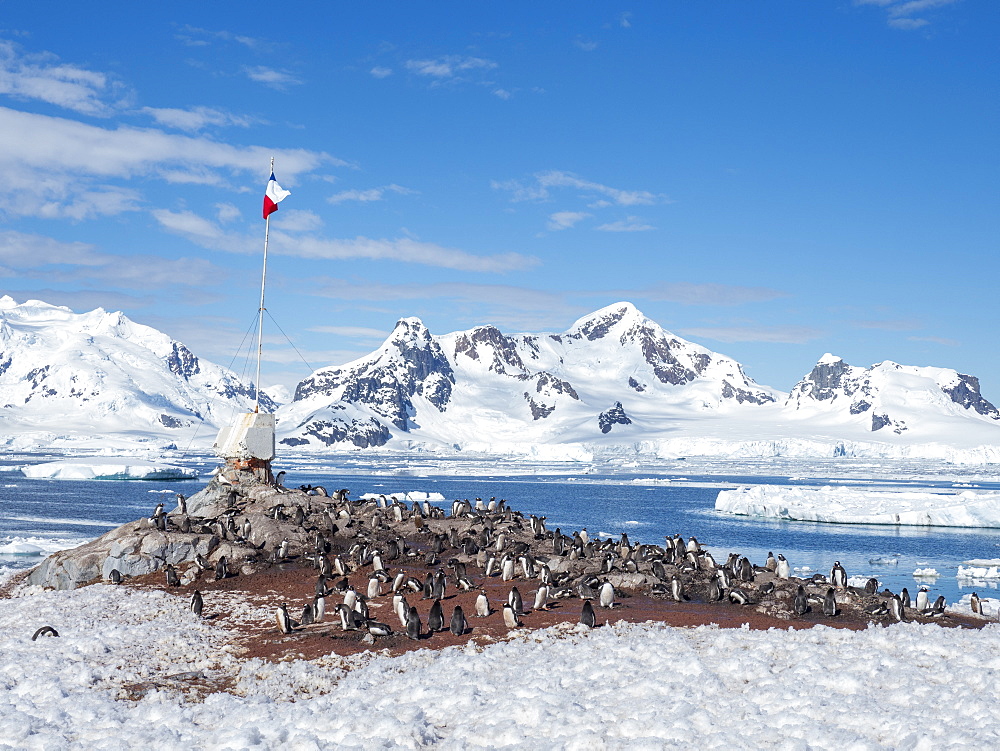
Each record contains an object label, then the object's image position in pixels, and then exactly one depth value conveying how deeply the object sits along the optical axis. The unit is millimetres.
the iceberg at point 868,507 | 57500
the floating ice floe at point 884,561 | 39719
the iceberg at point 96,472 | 92188
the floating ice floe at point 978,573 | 34625
